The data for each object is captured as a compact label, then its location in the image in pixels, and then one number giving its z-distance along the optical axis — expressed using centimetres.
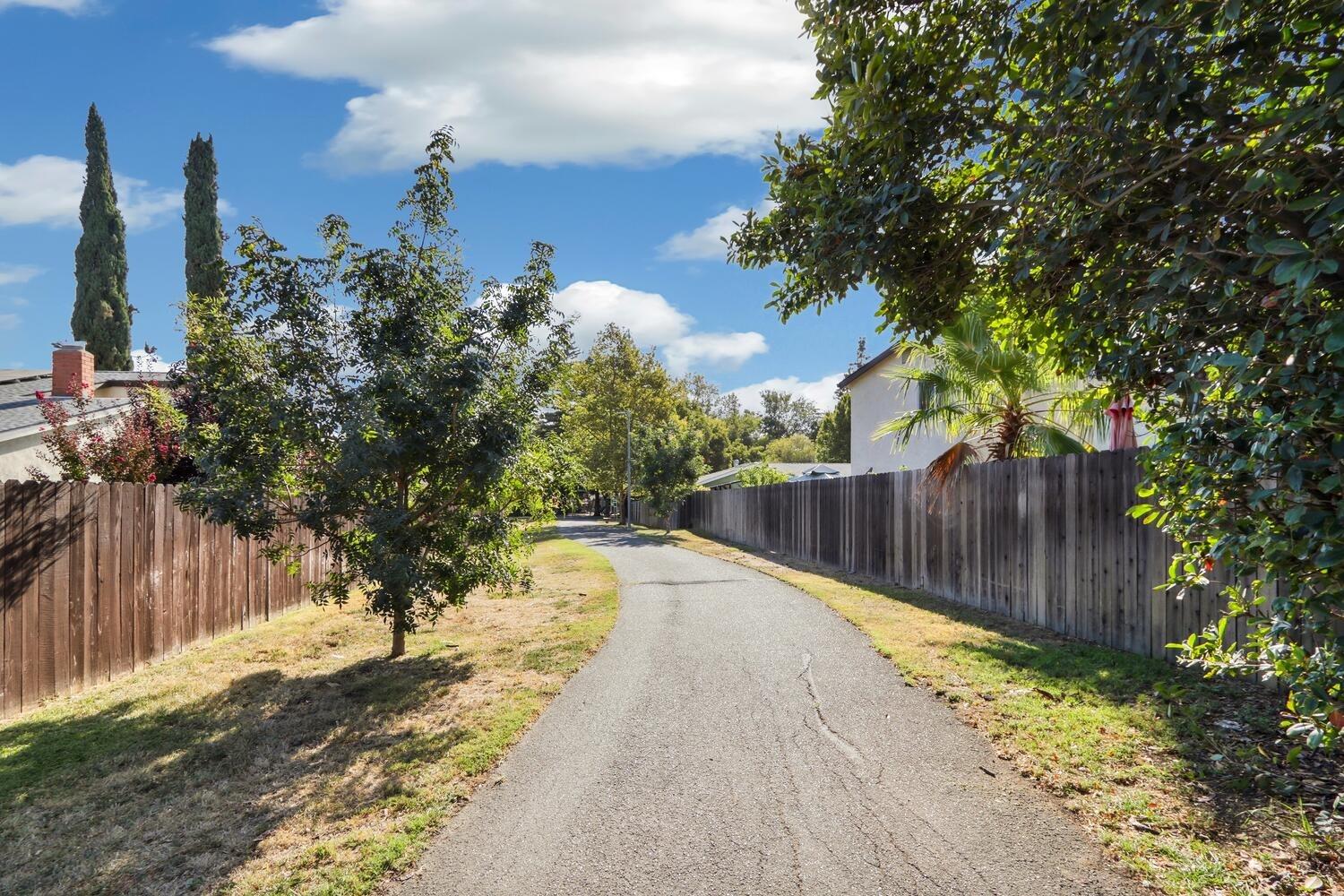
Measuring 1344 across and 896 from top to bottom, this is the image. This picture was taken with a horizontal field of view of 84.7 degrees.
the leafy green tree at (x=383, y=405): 625
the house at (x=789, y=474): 3201
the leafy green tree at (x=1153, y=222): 257
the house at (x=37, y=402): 982
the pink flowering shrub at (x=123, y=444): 824
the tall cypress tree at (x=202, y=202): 2956
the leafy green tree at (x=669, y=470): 3216
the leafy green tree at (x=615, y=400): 4134
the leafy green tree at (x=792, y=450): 6750
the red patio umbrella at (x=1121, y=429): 916
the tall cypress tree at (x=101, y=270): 2800
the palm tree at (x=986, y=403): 974
